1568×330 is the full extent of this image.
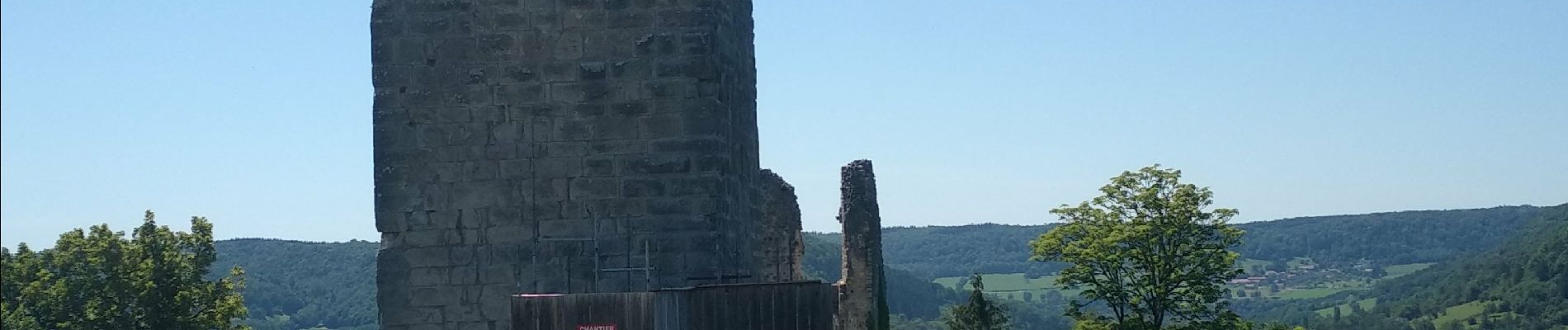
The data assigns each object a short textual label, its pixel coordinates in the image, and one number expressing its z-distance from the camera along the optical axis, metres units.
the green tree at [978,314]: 50.81
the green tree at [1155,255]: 37.16
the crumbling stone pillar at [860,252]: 24.69
